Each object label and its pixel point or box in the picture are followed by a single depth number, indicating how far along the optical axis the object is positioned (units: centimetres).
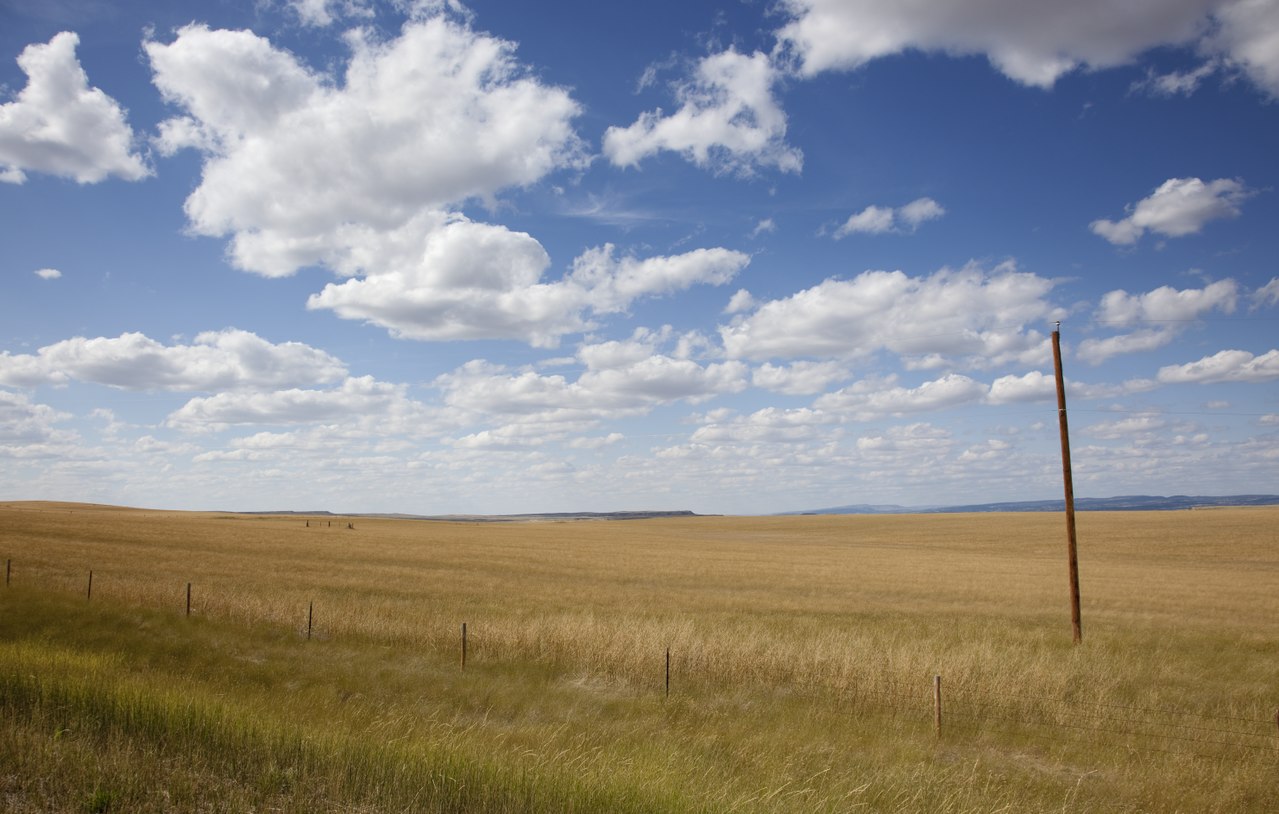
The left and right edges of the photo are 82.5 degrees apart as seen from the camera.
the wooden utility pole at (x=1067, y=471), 2289
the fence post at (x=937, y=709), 1369
